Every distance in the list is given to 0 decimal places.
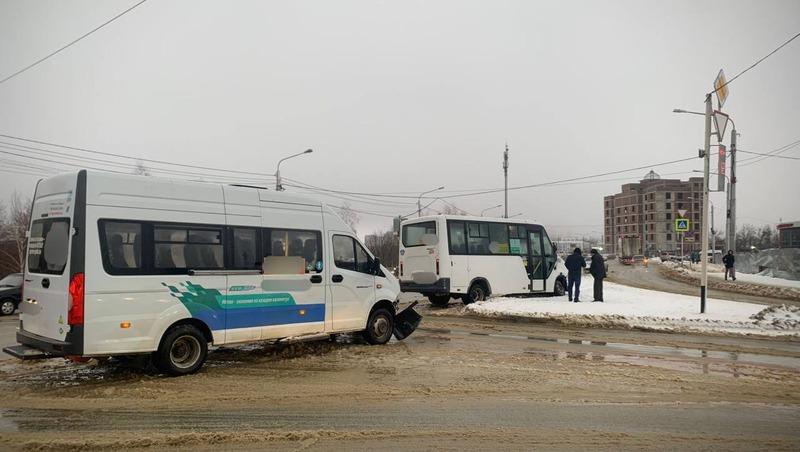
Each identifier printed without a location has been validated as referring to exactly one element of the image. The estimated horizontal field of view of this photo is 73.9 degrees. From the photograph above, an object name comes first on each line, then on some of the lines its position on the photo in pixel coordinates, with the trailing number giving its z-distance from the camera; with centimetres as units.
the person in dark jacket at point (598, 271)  1735
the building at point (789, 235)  4228
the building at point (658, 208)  13738
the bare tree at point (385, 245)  6531
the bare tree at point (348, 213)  7234
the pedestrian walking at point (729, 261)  3044
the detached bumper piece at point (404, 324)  1084
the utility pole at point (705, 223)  1449
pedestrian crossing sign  3060
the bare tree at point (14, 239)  4411
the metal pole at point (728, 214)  3266
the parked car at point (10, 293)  1730
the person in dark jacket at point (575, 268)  1731
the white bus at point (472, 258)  1694
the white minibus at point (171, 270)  677
